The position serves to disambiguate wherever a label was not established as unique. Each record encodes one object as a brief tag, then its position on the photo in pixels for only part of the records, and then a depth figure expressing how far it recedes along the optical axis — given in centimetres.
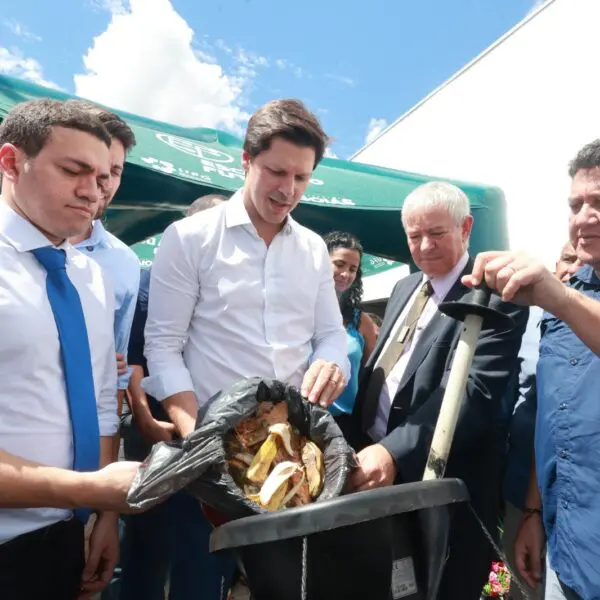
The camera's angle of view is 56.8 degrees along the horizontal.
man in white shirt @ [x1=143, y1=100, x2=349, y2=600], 179
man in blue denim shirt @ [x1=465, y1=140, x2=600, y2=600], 135
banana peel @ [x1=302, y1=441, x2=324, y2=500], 116
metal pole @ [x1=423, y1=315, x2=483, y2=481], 125
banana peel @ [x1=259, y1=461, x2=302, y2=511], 107
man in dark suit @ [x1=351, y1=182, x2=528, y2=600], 164
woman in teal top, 319
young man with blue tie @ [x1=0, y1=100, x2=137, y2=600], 124
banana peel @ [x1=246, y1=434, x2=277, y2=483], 114
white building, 726
